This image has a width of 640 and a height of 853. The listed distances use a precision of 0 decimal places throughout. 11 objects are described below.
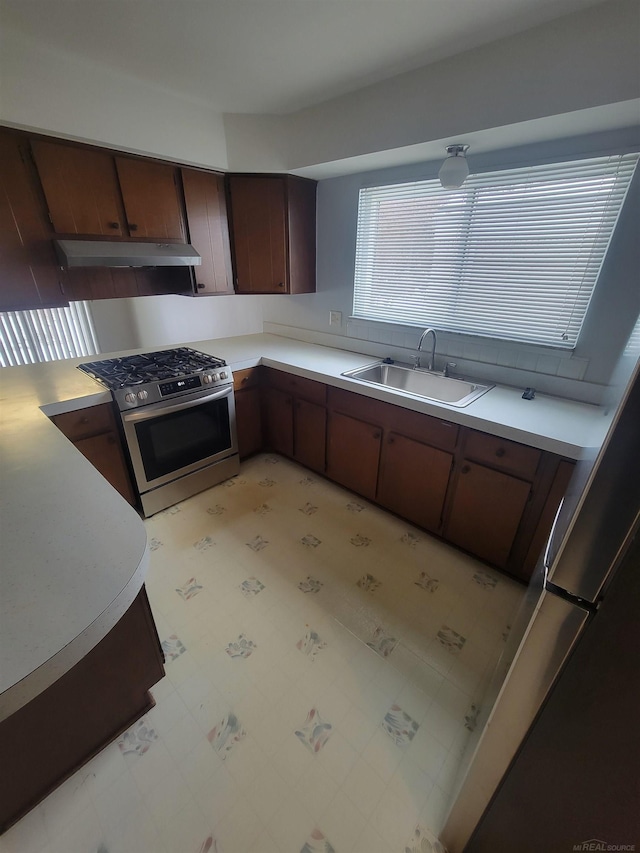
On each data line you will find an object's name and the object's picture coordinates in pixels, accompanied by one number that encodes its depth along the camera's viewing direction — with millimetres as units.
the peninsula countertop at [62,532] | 578
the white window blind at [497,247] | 1579
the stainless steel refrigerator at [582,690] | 486
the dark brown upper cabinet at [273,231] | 2361
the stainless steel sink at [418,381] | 2102
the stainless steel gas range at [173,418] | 1993
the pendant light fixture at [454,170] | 1613
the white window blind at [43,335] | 2998
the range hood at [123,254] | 1786
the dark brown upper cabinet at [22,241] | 1641
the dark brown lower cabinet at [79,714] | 898
